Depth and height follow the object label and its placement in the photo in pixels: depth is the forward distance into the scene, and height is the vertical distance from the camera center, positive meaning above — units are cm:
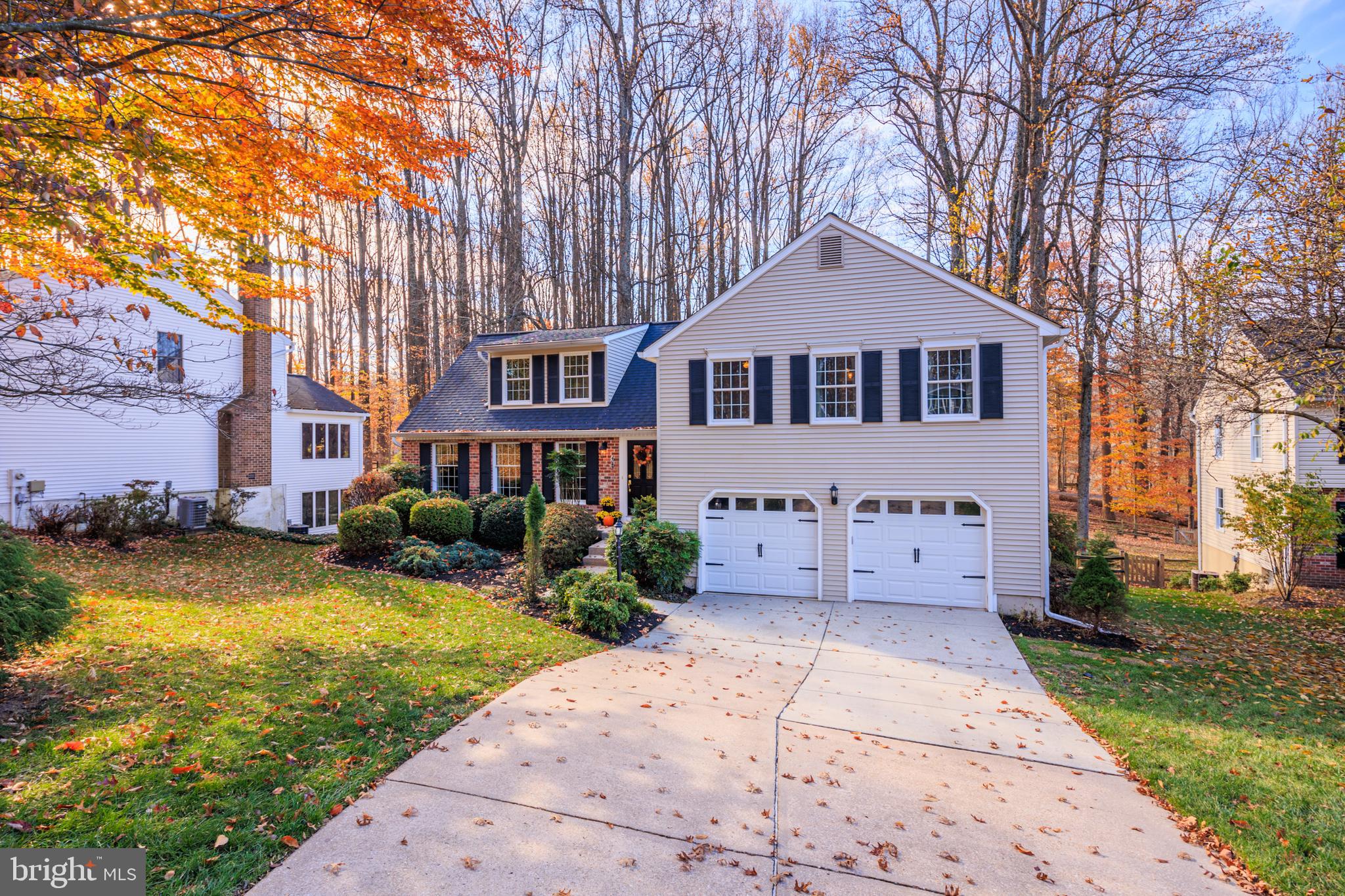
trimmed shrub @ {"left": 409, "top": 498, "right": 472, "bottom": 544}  1482 -179
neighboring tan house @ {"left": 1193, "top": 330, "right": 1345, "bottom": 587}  984 -47
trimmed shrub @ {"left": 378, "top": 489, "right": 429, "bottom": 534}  1574 -144
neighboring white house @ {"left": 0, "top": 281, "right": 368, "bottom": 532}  1480 +34
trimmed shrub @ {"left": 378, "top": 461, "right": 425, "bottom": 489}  1838 -78
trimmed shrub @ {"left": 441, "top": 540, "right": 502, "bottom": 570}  1331 -246
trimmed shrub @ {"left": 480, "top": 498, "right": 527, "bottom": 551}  1535 -198
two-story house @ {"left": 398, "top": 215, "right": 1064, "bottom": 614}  1117 +31
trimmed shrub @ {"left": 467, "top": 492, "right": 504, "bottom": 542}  1638 -152
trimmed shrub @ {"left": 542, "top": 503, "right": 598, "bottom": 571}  1317 -200
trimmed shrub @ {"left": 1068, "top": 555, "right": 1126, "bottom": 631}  1006 -249
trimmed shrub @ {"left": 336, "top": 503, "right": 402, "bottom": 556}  1315 -179
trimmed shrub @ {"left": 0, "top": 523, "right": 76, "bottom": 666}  502 -132
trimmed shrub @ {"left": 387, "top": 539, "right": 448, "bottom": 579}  1241 -236
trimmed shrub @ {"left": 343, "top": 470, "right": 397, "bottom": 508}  1902 -119
